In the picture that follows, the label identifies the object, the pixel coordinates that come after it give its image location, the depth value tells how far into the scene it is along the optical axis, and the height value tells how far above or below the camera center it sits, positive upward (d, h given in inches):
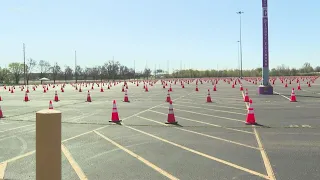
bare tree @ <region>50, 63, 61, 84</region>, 5194.9 +186.4
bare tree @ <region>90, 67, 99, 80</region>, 5669.3 +134.5
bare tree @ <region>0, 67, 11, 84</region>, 4015.0 +76.2
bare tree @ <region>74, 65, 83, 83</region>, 5729.3 +174.8
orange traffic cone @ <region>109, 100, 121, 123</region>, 533.5 -48.4
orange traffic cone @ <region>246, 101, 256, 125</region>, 491.2 -47.6
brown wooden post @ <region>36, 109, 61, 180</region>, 146.0 -23.7
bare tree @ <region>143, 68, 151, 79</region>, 6378.9 +162.6
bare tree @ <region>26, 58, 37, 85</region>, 4645.4 +224.9
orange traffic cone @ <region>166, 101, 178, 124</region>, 510.0 -48.7
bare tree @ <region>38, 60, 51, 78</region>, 5305.1 +223.8
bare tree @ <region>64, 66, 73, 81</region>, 5628.0 +148.5
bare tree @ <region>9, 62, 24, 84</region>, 4213.1 +156.7
